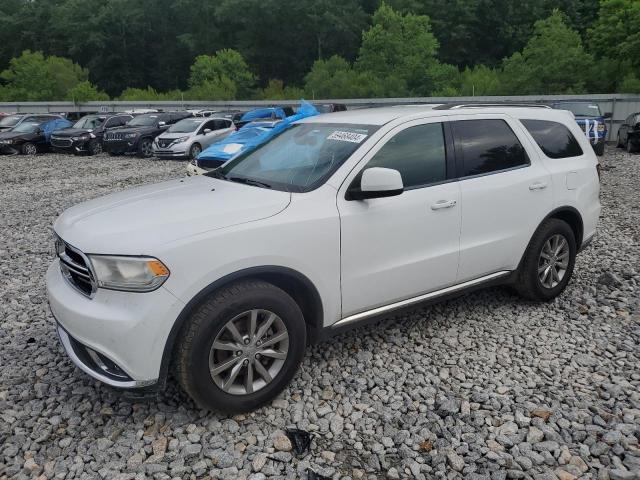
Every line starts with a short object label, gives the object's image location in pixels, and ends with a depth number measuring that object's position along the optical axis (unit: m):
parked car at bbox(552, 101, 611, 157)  14.99
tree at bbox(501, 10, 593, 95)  29.88
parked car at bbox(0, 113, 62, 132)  22.39
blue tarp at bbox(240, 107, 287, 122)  19.94
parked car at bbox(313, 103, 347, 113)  20.45
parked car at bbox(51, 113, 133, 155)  19.45
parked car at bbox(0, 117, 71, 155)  19.42
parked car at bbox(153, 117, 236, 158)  16.97
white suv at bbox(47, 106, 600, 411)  2.92
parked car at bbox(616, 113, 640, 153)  16.16
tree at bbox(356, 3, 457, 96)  41.41
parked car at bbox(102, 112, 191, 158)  18.75
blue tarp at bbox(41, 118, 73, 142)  20.49
